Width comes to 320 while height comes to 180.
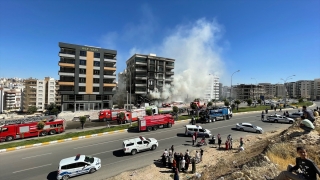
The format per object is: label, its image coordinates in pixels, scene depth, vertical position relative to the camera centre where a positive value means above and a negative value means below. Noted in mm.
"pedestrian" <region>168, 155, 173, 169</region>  15953 -6085
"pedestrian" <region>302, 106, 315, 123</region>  13302 -1390
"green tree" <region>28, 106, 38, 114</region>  64125 -6069
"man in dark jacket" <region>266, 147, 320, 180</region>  5934 -2470
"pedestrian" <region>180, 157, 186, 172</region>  15124 -5930
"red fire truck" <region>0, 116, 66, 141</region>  26594 -5797
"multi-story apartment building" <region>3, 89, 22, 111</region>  111000 -4421
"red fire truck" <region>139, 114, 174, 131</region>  28391 -4588
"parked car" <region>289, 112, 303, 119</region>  35178 -3858
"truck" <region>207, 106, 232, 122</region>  34719 -3755
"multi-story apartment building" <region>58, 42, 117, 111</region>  54062 +5471
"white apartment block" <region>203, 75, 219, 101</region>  125250 +3126
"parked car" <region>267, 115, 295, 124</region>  32312 -4396
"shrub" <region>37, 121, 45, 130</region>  28219 -5062
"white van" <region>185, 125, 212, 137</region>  24409 -5023
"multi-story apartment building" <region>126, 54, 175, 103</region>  72438 +8515
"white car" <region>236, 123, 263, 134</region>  26422 -4995
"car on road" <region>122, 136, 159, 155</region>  18844 -5564
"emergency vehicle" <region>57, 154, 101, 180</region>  14125 -6016
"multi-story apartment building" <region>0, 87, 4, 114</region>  93062 -4244
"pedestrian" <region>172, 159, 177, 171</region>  14773 -5772
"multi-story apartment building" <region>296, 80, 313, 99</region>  157000 +6967
